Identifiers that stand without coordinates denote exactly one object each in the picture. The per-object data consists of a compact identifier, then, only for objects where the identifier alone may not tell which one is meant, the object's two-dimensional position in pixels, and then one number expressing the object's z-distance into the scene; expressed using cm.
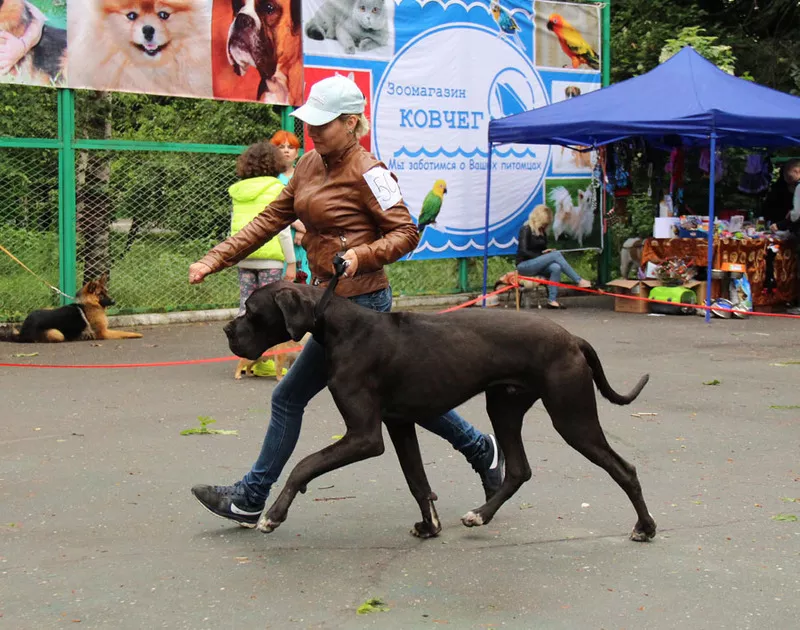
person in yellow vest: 891
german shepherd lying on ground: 1128
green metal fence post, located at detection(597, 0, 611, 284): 1683
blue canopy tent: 1314
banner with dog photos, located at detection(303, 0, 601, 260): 1389
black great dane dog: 465
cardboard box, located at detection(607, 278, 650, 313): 1488
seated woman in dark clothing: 1505
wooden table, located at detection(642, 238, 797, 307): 1473
